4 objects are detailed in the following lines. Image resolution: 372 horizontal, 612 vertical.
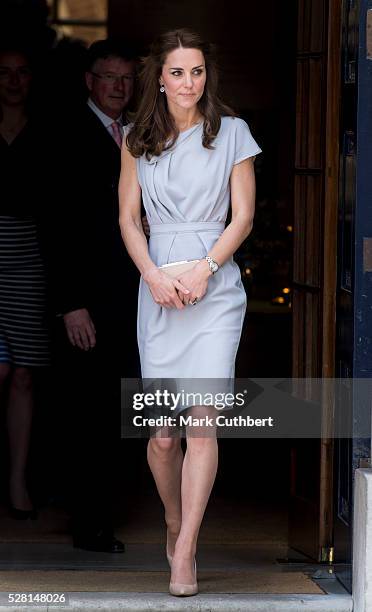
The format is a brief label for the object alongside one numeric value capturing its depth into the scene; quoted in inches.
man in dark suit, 413.1
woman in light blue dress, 341.1
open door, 372.8
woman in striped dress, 448.8
